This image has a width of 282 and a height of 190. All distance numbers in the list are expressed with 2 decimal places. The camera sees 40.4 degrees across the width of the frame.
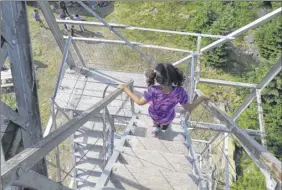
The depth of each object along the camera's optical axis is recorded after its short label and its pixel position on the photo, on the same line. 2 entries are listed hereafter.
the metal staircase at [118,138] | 1.85
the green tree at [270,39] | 9.34
